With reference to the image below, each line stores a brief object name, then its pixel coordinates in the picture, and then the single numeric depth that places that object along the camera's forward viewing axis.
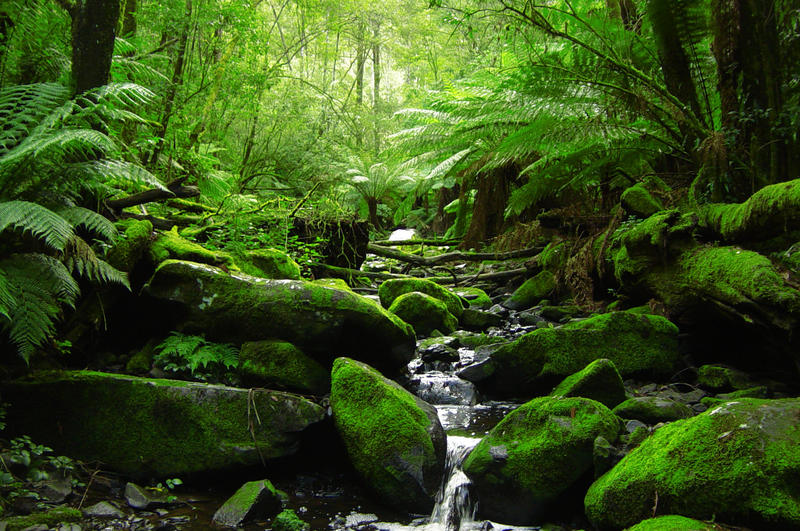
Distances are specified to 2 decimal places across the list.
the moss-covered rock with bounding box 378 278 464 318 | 5.66
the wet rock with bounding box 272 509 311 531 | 2.17
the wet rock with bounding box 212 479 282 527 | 2.19
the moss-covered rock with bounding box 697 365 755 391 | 3.07
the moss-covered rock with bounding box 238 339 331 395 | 3.09
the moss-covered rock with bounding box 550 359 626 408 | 2.93
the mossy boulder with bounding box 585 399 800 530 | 1.65
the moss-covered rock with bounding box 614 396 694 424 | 2.64
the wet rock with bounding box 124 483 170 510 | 2.22
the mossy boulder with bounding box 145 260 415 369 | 3.28
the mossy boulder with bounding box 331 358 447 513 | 2.41
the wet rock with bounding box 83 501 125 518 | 2.07
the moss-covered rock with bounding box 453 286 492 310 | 6.38
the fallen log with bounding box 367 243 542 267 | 7.15
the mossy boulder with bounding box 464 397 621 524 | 2.27
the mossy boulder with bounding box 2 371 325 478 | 2.41
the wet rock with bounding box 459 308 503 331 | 5.42
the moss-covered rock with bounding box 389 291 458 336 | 5.12
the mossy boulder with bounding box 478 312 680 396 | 3.54
